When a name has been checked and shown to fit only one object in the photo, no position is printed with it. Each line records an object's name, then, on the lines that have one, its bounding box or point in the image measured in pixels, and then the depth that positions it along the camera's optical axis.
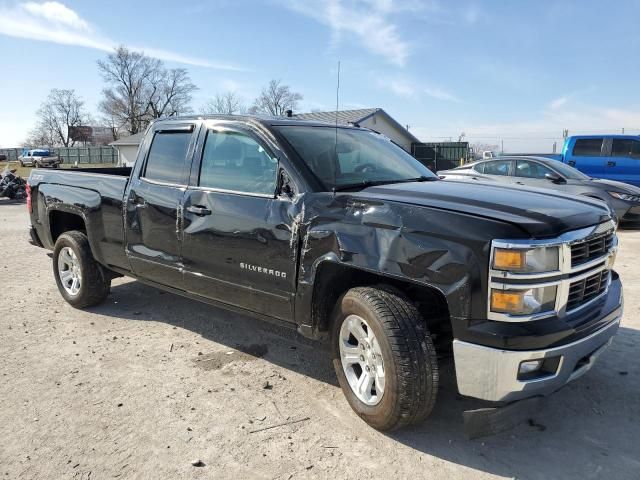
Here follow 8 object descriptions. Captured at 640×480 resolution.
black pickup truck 2.54
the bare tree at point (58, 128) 92.50
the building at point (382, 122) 32.38
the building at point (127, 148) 39.53
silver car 10.02
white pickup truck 57.25
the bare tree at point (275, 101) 70.47
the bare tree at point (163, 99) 71.38
